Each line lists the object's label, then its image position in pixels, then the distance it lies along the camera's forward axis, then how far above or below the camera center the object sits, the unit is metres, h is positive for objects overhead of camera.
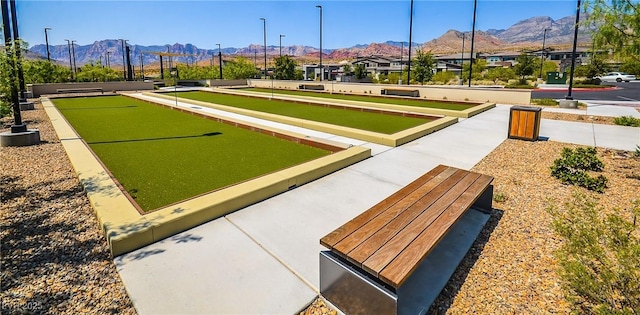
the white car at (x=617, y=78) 43.62 +2.50
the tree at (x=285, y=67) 37.25 +3.13
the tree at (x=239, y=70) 39.88 +2.99
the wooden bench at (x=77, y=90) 26.92 +0.44
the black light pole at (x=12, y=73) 8.02 +0.53
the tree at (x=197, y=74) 43.19 +2.78
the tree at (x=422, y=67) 32.22 +2.75
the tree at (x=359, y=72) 38.81 +2.73
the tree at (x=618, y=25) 6.32 +1.36
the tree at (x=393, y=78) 36.03 +1.95
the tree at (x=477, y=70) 47.45 +3.87
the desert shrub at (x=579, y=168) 6.04 -1.40
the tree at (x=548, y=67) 51.15 +4.41
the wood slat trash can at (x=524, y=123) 9.62 -0.73
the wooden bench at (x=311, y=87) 27.59 +0.76
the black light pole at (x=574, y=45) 14.39 +2.47
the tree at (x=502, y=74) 43.55 +2.84
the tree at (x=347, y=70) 46.71 +3.65
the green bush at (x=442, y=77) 37.69 +2.13
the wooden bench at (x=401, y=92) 21.52 +0.28
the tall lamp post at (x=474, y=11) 24.55 +6.17
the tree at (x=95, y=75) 37.28 +2.35
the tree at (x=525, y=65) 39.34 +3.60
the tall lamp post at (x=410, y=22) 27.70 +5.92
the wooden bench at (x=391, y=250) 2.73 -1.30
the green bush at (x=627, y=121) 12.18 -0.87
